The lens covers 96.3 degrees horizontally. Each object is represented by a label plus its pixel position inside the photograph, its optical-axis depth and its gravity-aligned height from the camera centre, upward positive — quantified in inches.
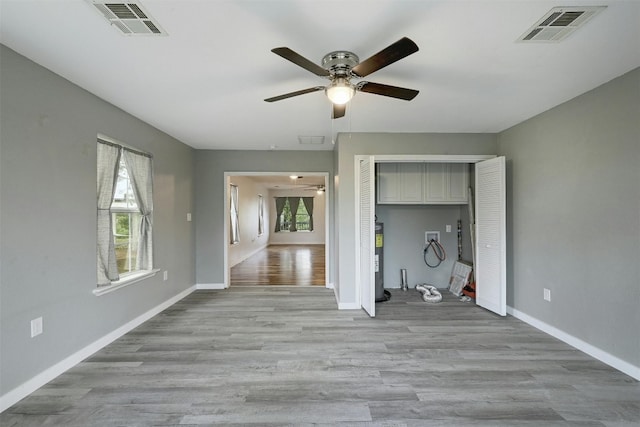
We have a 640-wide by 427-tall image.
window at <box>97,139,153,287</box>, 113.1 +2.9
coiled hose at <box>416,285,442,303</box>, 164.7 -46.1
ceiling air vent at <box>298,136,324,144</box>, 169.2 +47.4
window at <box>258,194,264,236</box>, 409.8 +4.3
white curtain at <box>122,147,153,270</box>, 133.7 +10.5
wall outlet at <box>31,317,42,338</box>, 84.0 -31.6
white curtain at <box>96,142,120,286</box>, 111.6 +2.2
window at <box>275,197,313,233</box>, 496.7 +6.4
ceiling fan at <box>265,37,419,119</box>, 67.5 +36.9
